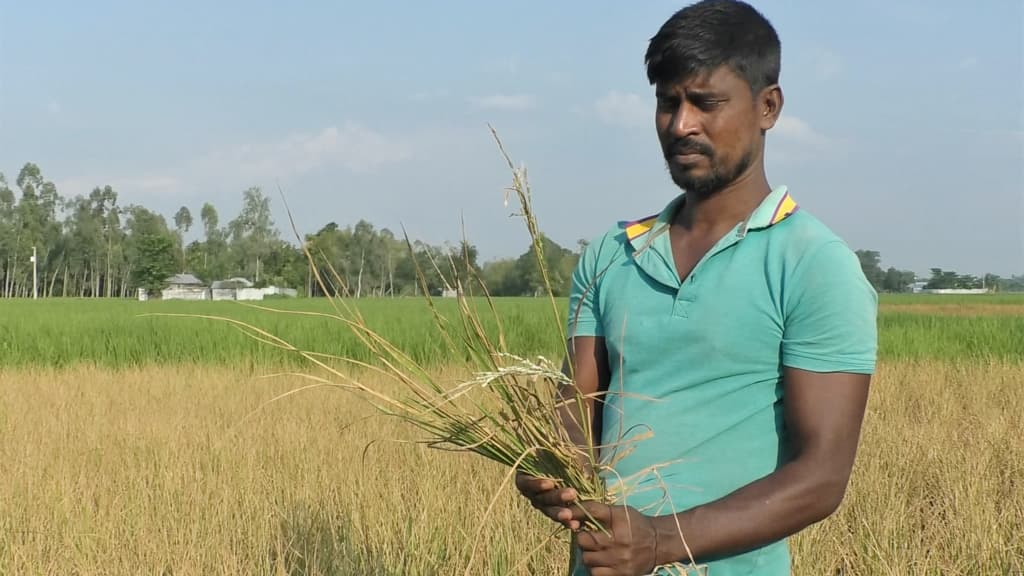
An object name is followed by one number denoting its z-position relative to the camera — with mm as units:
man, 1085
